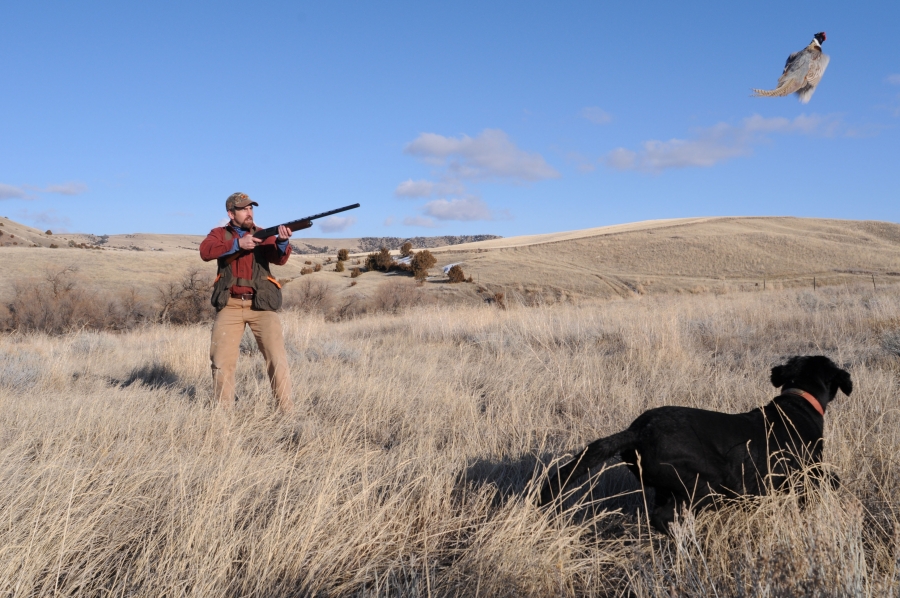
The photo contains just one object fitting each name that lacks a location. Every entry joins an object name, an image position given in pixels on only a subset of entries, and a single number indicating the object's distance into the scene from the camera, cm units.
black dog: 251
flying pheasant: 377
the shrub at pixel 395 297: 2105
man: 520
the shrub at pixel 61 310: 1516
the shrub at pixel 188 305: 1759
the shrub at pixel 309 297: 2068
